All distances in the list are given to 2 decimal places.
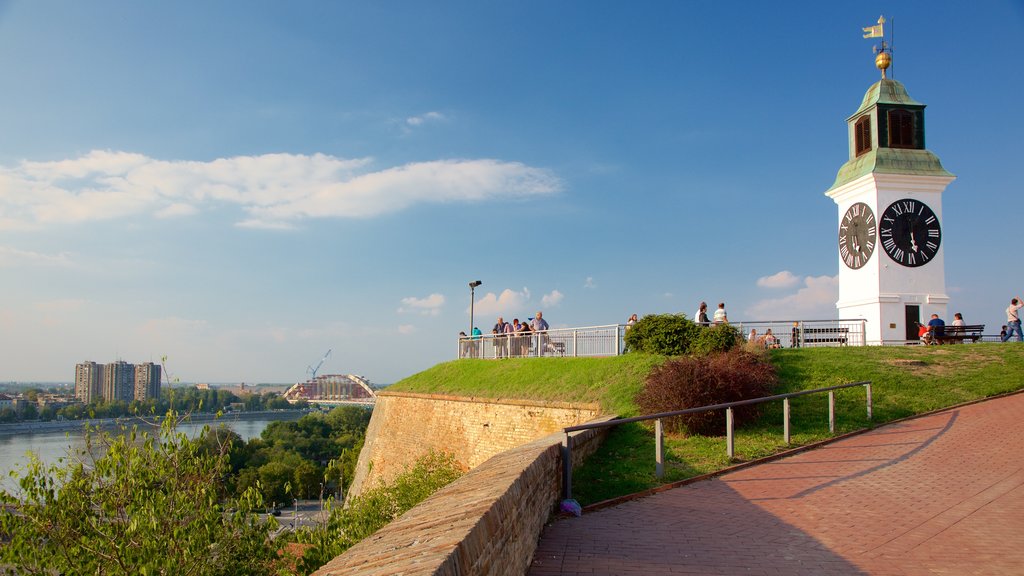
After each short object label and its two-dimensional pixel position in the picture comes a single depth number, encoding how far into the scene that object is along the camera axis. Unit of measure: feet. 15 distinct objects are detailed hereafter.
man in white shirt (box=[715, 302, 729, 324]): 70.42
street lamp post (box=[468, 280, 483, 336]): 98.37
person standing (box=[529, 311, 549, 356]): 74.90
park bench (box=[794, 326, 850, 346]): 68.54
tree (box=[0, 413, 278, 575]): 23.08
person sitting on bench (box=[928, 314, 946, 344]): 70.64
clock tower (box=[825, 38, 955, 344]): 81.30
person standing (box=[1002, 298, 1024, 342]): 73.85
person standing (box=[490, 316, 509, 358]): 82.42
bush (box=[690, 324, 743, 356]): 54.03
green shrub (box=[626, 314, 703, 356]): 57.26
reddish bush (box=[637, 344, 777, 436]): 39.86
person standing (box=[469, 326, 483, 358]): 90.08
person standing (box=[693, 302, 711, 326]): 70.95
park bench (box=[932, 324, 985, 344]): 69.41
